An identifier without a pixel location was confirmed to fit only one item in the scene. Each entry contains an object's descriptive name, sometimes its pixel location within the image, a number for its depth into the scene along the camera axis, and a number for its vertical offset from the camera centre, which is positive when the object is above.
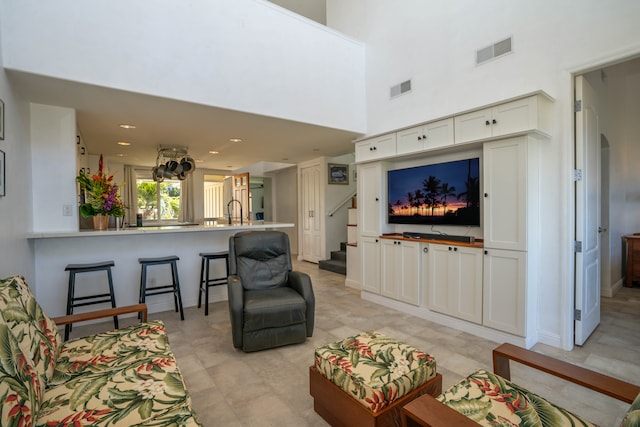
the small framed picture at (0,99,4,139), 2.18 +0.67
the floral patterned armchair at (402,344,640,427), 1.18 -0.85
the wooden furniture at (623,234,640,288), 4.64 -0.83
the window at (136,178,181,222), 7.89 +0.34
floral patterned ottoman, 1.57 -0.93
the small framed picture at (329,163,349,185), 6.87 +0.81
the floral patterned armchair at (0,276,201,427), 1.20 -0.80
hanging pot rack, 5.31 +0.81
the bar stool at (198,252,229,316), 3.86 -0.83
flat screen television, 3.35 +0.17
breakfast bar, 3.37 -0.52
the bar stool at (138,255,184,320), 3.55 -0.77
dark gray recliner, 2.74 -0.81
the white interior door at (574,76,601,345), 2.77 -0.05
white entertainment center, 2.80 -0.36
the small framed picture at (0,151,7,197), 2.16 +0.28
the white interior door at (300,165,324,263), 7.03 -0.07
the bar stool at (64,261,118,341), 3.14 -0.69
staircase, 6.06 -1.09
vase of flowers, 3.39 +0.16
